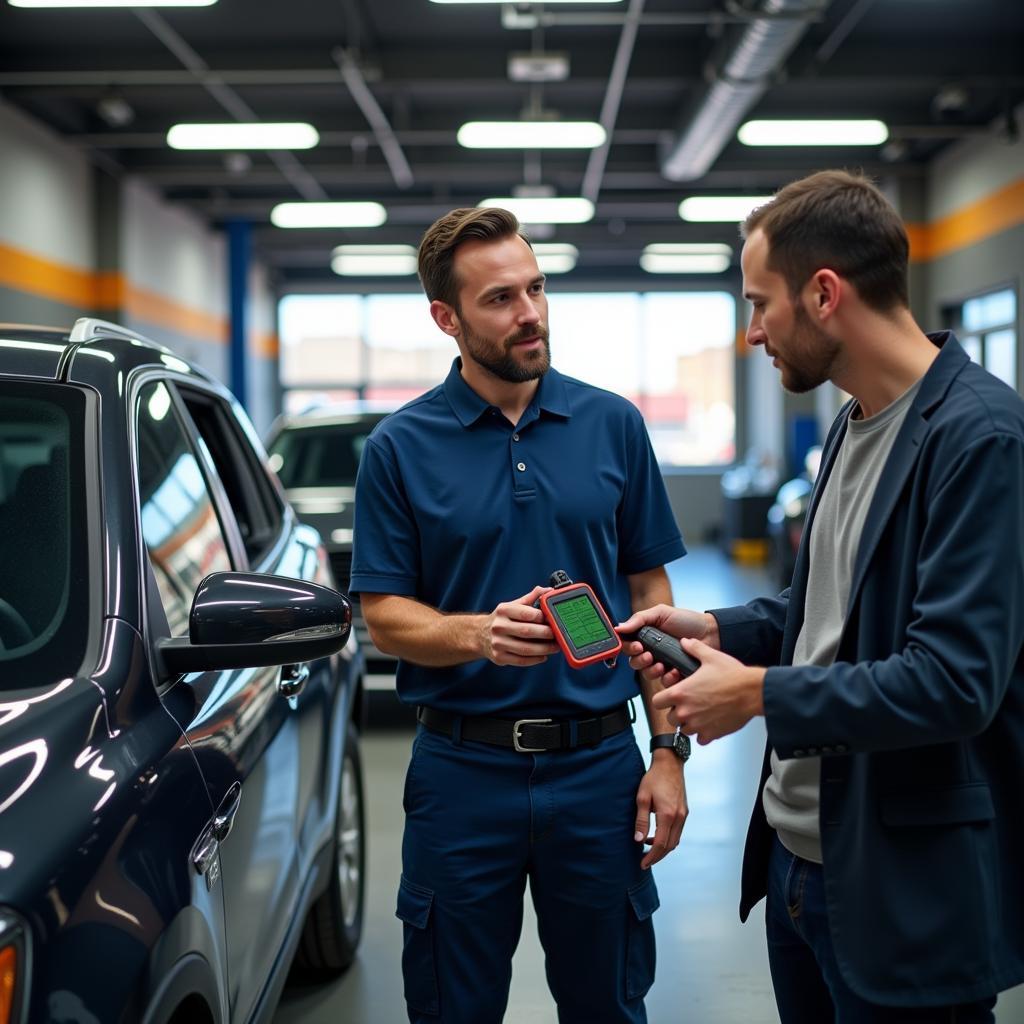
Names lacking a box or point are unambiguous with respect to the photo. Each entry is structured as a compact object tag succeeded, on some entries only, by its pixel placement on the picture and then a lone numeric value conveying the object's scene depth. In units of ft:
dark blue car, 3.97
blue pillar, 47.14
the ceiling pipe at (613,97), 25.94
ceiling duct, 22.06
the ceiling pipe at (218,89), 26.71
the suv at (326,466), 19.66
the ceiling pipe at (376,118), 27.02
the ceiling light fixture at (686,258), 50.52
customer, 4.21
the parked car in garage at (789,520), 32.48
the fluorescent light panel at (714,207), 39.45
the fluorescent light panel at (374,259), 50.55
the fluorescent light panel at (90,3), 21.99
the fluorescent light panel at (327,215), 40.06
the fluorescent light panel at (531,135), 29.63
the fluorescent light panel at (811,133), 30.60
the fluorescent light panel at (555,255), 50.78
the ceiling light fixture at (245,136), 29.68
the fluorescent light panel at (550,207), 39.45
